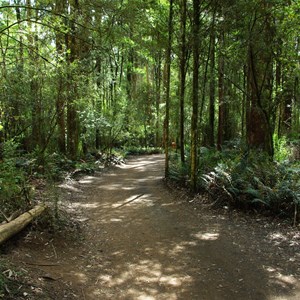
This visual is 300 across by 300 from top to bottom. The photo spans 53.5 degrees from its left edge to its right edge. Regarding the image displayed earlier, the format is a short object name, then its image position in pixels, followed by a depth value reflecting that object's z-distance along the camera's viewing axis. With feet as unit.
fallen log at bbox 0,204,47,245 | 15.30
